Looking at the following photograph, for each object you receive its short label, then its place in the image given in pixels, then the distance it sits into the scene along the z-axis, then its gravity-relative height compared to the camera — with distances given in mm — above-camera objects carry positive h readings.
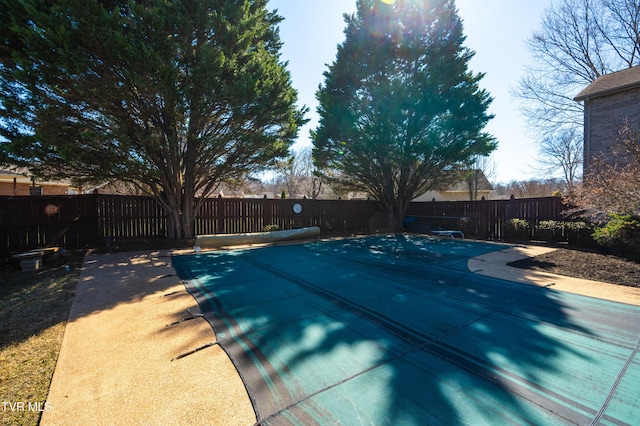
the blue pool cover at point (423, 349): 1784 -1298
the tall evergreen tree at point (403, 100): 11547 +4610
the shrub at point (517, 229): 9789 -838
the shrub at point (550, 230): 8969 -826
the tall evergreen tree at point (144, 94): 6078 +3041
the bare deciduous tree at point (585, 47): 14539 +9144
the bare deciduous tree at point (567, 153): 18953 +3871
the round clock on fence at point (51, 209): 6762 +90
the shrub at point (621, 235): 6543 -764
